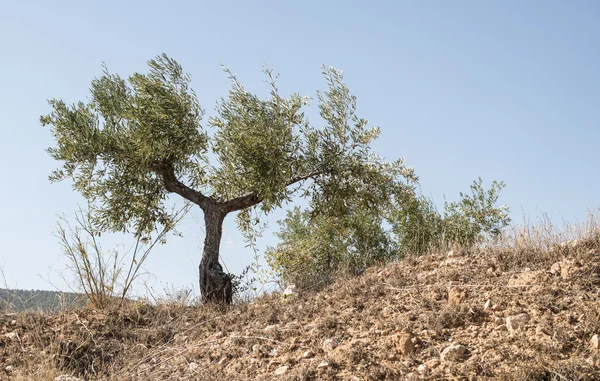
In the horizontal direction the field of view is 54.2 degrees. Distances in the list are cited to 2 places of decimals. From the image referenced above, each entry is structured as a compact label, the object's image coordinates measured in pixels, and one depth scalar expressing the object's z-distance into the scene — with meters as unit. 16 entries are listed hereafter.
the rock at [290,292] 11.87
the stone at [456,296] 8.61
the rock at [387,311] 8.91
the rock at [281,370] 7.72
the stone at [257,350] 8.70
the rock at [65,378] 9.03
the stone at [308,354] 8.11
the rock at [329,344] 8.15
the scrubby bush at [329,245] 15.92
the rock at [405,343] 7.47
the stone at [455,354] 7.12
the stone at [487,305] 8.23
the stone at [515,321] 7.58
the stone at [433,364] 7.05
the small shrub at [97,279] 13.05
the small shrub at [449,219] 16.49
